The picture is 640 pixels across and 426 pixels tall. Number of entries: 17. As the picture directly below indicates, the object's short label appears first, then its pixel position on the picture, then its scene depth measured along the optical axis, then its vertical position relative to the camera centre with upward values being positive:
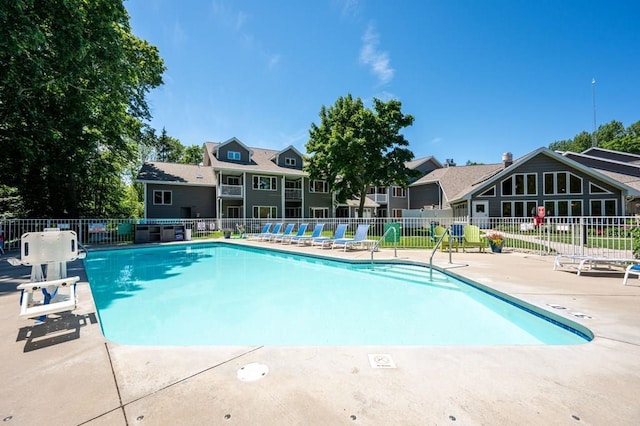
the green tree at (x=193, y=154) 47.84 +10.73
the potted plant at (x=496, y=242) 11.37 -1.14
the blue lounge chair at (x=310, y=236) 14.95 -1.11
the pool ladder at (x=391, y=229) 11.32 -0.63
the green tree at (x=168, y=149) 48.22 +12.02
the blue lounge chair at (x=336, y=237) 13.59 -1.06
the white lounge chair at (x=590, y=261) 6.60 -1.19
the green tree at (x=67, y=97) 10.78 +6.11
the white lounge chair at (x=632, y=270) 5.53 -1.14
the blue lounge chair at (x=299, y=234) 15.64 -1.03
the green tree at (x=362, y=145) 22.95 +5.86
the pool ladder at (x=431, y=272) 7.95 -1.63
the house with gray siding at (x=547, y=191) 19.97 +1.71
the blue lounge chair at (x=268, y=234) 17.20 -1.13
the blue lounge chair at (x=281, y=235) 16.39 -1.13
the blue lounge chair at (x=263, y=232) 18.06 -1.07
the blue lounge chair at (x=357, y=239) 12.45 -1.09
